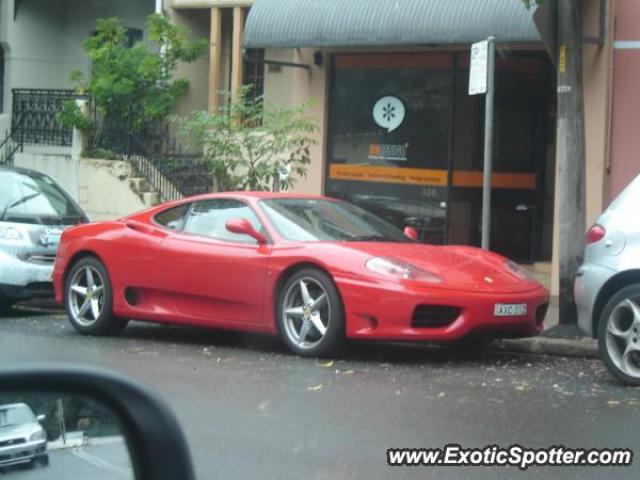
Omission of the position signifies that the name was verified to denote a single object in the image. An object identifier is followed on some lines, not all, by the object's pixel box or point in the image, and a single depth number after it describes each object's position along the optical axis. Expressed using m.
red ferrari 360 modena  8.54
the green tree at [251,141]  13.57
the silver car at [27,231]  11.82
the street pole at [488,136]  10.30
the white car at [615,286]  7.73
